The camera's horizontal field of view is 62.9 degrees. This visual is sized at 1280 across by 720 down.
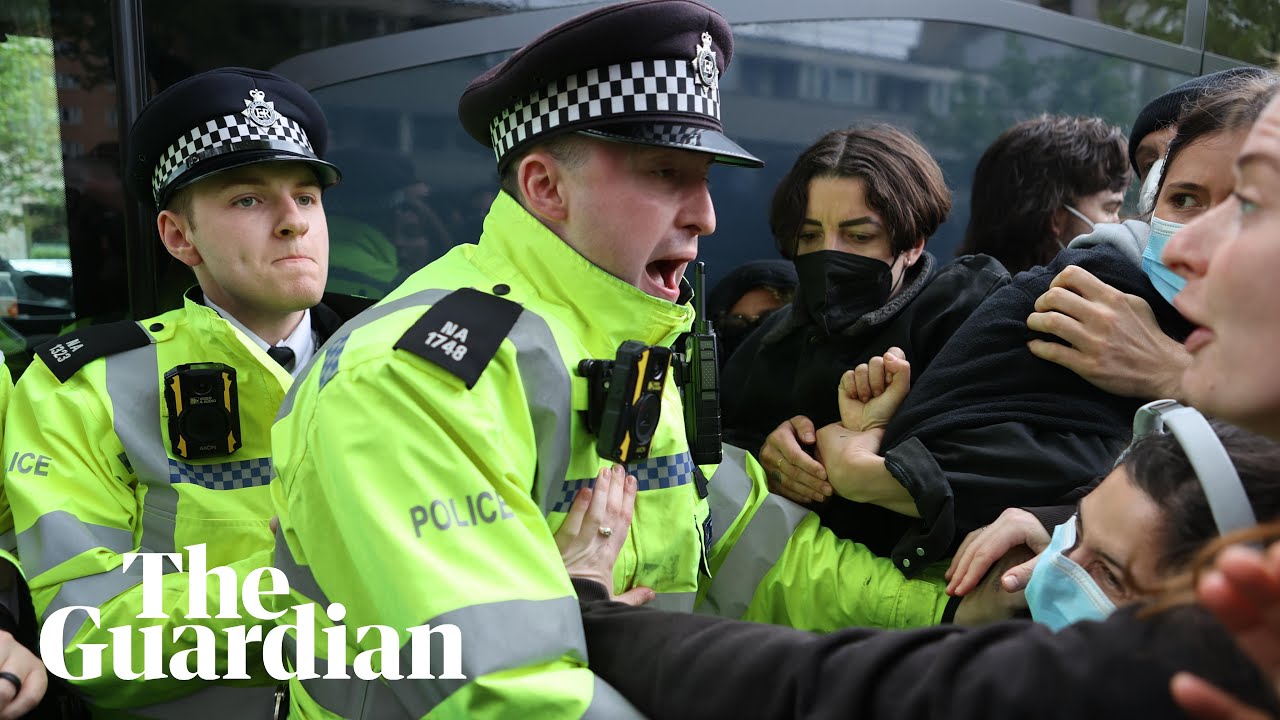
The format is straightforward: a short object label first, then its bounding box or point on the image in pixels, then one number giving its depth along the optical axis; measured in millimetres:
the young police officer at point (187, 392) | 2145
